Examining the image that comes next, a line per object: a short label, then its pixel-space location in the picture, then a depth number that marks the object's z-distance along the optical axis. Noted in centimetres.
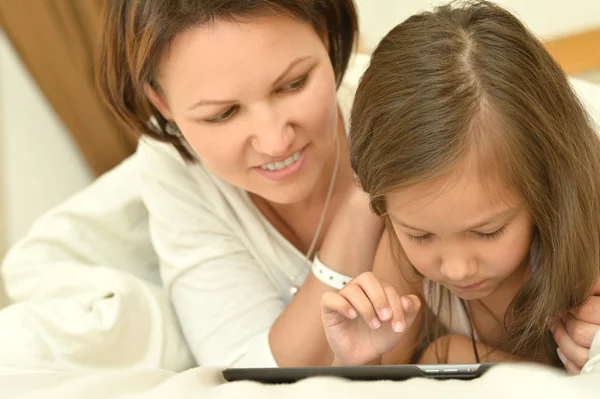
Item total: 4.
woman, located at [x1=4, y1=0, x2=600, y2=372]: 116
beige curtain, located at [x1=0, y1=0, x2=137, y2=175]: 172
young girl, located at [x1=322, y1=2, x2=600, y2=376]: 106
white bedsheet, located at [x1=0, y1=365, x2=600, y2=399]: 93
